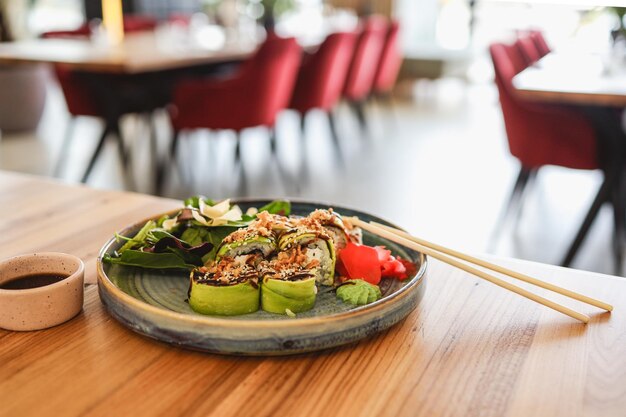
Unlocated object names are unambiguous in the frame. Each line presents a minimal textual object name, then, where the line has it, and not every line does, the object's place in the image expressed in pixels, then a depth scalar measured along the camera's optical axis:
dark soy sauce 0.77
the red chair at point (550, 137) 2.45
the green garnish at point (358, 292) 0.76
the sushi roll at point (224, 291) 0.72
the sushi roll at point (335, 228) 0.85
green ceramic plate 0.66
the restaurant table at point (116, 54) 2.85
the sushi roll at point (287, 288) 0.72
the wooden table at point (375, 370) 0.61
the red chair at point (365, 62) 4.22
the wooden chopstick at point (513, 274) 0.74
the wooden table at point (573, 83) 2.13
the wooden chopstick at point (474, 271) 0.74
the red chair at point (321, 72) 3.70
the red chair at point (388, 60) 4.64
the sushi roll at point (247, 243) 0.78
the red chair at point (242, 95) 3.10
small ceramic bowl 0.72
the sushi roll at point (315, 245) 0.78
